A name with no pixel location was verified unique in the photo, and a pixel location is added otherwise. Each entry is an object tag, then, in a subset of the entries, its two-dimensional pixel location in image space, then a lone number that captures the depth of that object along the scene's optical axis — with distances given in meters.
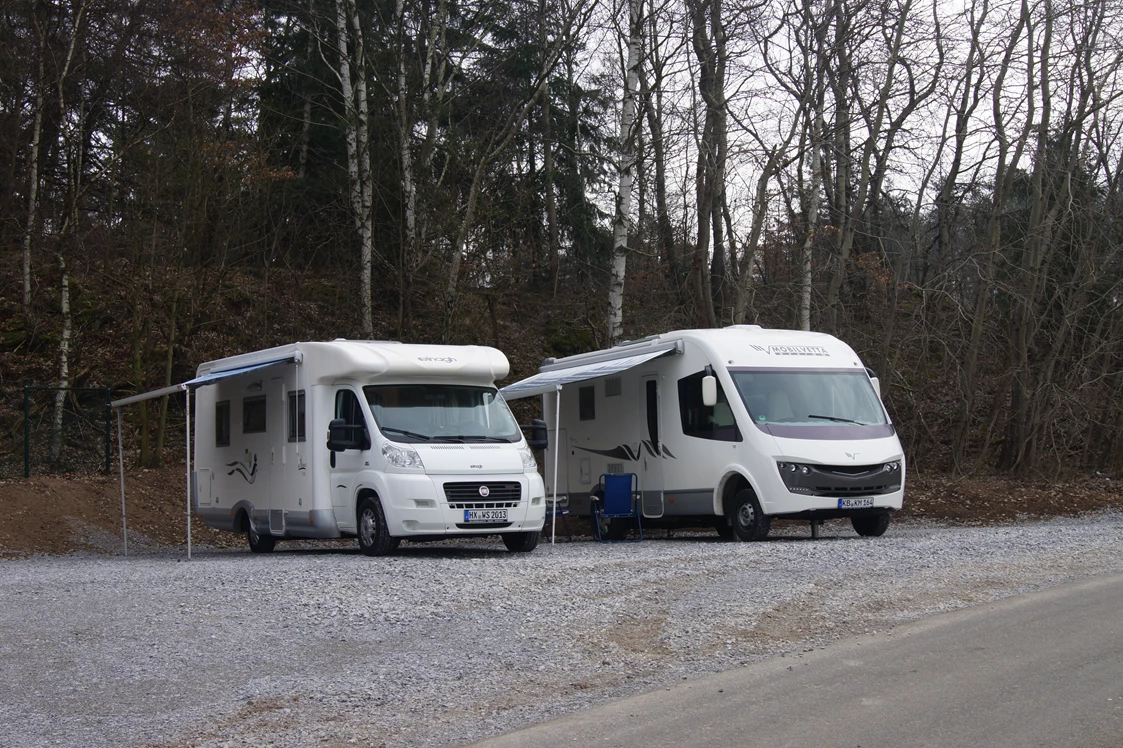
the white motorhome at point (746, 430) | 14.74
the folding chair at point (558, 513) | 18.56
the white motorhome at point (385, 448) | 13.36
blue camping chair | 17.12
